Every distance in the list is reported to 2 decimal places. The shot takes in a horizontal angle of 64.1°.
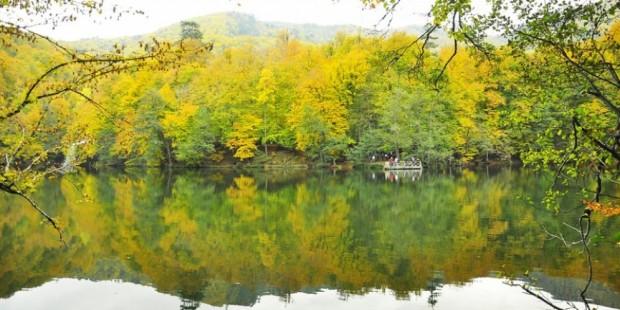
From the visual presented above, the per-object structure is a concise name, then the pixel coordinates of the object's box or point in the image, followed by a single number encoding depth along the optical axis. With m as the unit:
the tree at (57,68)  4.59
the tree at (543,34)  4.81
